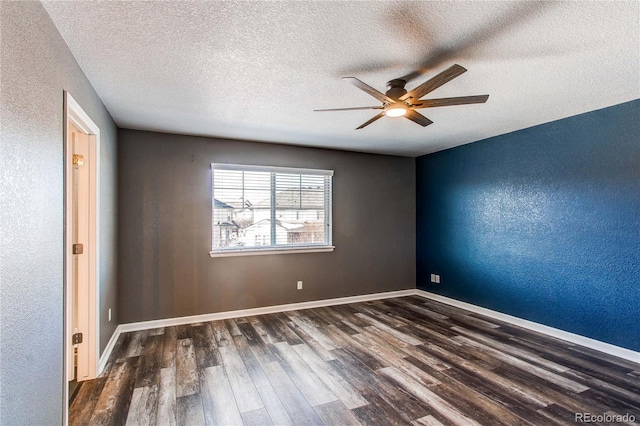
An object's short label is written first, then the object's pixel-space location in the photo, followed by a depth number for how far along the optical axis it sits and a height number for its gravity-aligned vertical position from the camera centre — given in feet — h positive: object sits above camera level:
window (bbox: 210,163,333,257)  14.43 +0.18
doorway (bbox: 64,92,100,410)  8.70 -1.17
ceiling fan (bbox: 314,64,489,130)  6.81 +2.81
